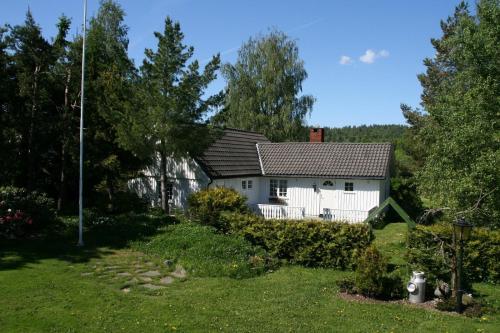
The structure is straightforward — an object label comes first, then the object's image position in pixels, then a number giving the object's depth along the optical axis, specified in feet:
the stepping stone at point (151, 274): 40.11
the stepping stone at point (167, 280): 38.24
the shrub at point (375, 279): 34.60
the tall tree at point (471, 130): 41.98
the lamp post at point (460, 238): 31.40
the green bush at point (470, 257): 39.00
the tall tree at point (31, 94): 66.18
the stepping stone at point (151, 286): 36.13
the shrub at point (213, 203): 59.11
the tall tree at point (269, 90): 139.44
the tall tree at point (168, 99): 62.69
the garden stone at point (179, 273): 40.40
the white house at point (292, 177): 75.77
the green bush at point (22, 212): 51.88
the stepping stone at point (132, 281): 37.45
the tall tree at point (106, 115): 64.64
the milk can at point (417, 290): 33.37
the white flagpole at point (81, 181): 50.70
